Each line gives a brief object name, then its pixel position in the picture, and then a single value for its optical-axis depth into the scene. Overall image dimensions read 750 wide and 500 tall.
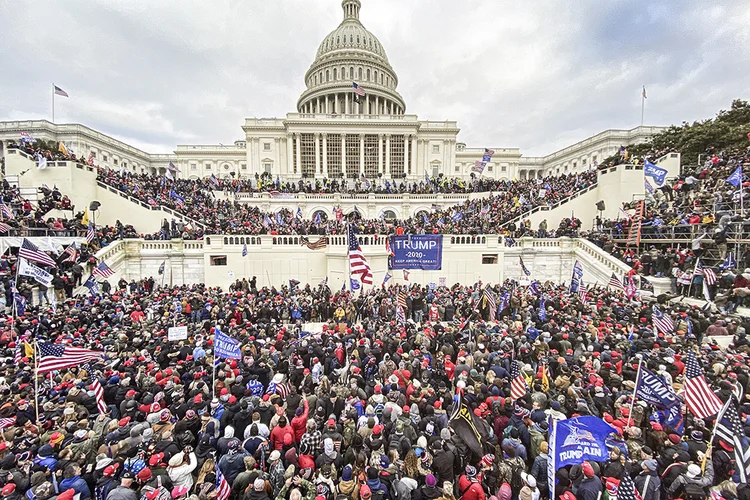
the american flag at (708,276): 13.49
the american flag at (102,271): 14.88
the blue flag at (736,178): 17.47
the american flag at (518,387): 6.97
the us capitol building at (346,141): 54.84
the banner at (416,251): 19.97
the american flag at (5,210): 17.30
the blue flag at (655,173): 20.28
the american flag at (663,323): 10.38
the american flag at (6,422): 5.92
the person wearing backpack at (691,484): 4.33
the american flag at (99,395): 6.45
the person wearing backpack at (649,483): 4.51
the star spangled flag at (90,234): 19.17
